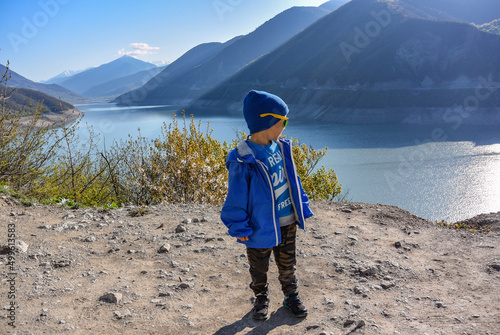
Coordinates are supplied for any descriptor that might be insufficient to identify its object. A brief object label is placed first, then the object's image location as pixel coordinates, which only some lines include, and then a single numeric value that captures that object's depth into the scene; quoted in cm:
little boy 247
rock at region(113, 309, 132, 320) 267
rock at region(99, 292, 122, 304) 286
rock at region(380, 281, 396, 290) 334
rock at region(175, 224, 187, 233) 445
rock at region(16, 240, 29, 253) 363
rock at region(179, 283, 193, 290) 317
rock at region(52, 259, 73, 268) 345
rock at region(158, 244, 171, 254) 390
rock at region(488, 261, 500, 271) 382
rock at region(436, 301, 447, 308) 298
